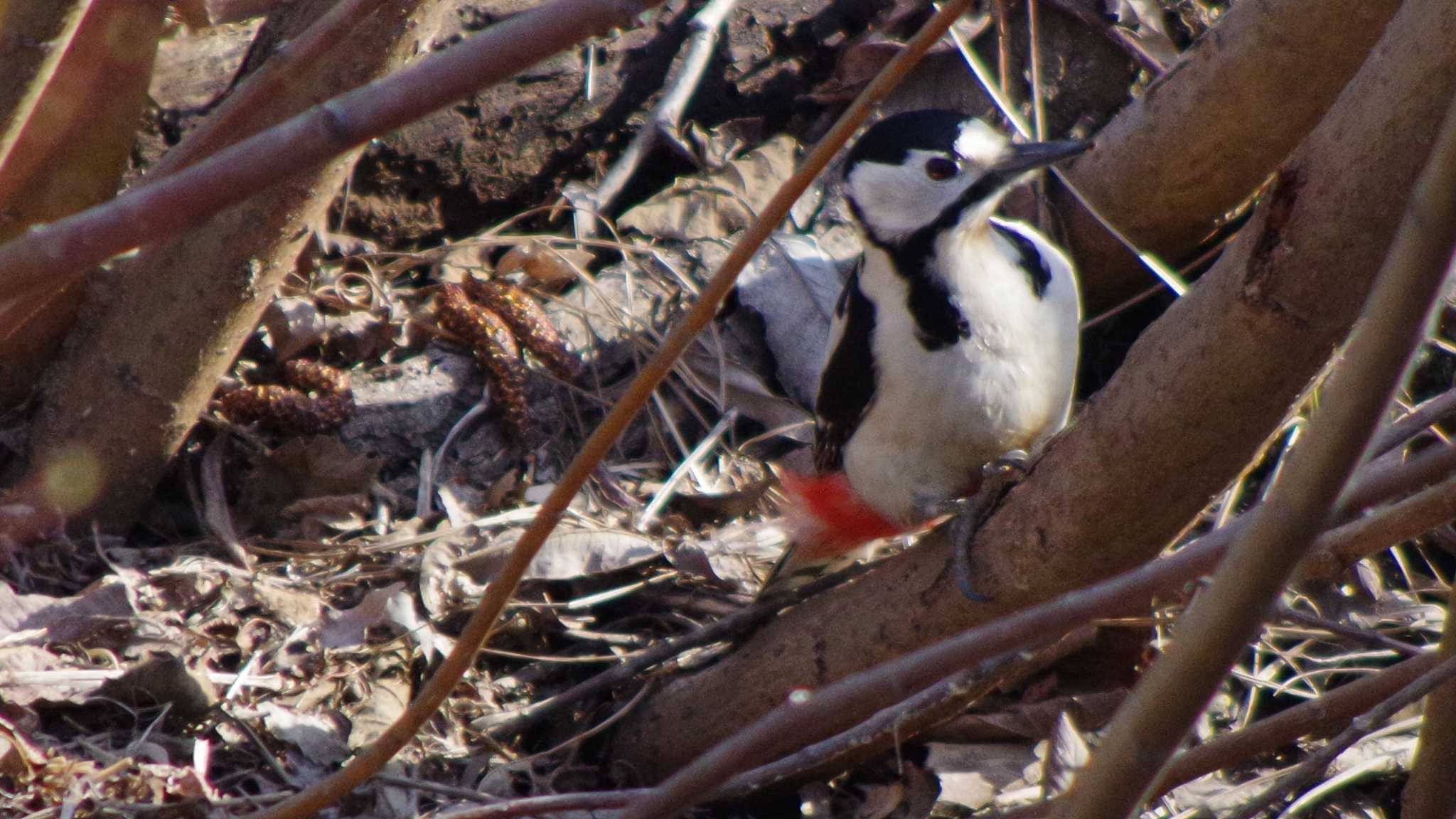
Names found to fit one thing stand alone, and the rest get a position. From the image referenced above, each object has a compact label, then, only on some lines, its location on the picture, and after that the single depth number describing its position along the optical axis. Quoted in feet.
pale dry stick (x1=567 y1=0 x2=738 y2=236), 27.04
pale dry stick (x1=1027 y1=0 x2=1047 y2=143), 25.61
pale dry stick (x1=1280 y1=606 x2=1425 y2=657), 15.25
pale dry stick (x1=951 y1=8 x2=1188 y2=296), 22.03
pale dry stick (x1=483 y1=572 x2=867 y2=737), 19.93
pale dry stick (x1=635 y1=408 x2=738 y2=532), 23.08
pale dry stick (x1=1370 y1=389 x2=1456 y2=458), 12.14
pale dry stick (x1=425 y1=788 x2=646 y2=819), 9.97
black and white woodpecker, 18.37
